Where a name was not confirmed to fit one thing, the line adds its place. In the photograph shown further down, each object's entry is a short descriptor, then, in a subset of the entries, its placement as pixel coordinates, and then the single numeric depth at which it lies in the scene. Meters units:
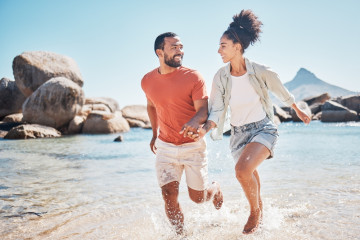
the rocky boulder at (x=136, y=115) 31.72
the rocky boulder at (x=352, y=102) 33.75
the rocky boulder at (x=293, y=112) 34.03
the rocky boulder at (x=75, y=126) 20.70
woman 3.44
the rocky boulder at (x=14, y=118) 22.01
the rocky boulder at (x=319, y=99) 42.72
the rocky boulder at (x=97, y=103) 25.86
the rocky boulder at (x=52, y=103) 19.61
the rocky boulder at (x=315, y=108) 39.91
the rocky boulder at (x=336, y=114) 30.61
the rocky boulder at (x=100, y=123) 20.94
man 3.50
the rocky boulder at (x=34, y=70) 22.59
